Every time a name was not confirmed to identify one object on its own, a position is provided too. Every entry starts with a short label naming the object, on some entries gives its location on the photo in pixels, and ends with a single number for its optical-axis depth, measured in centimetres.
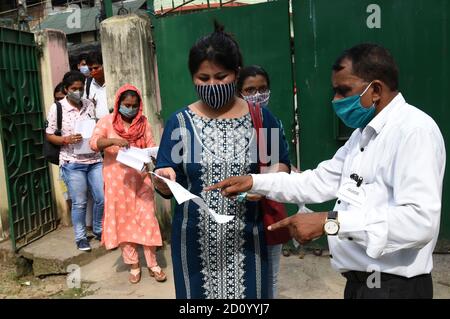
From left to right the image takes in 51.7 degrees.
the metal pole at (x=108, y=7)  475
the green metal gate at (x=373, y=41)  370
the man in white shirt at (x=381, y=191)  145
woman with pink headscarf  387
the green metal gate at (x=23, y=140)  450
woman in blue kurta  221
